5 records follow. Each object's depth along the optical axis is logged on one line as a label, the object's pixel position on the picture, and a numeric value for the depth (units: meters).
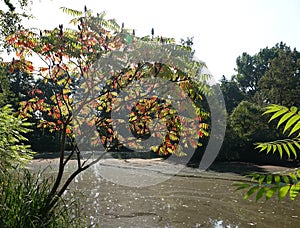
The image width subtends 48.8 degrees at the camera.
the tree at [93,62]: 2.96
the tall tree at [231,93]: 29.06
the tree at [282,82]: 17.25
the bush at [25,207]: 2.41
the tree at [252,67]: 36.34
